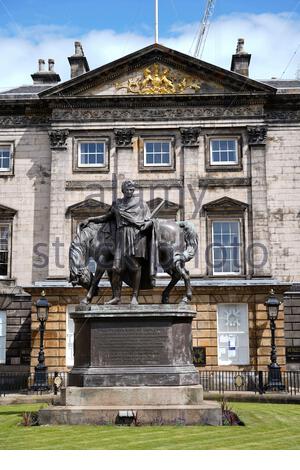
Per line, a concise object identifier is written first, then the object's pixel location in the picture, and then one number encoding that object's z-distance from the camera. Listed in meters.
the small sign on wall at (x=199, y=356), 30.27
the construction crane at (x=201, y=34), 50.49
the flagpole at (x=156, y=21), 34.78
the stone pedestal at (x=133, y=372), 13.09
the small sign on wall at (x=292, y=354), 32.03
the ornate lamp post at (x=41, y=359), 26.69
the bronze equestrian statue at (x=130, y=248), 14.82
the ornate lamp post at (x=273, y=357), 25.74
